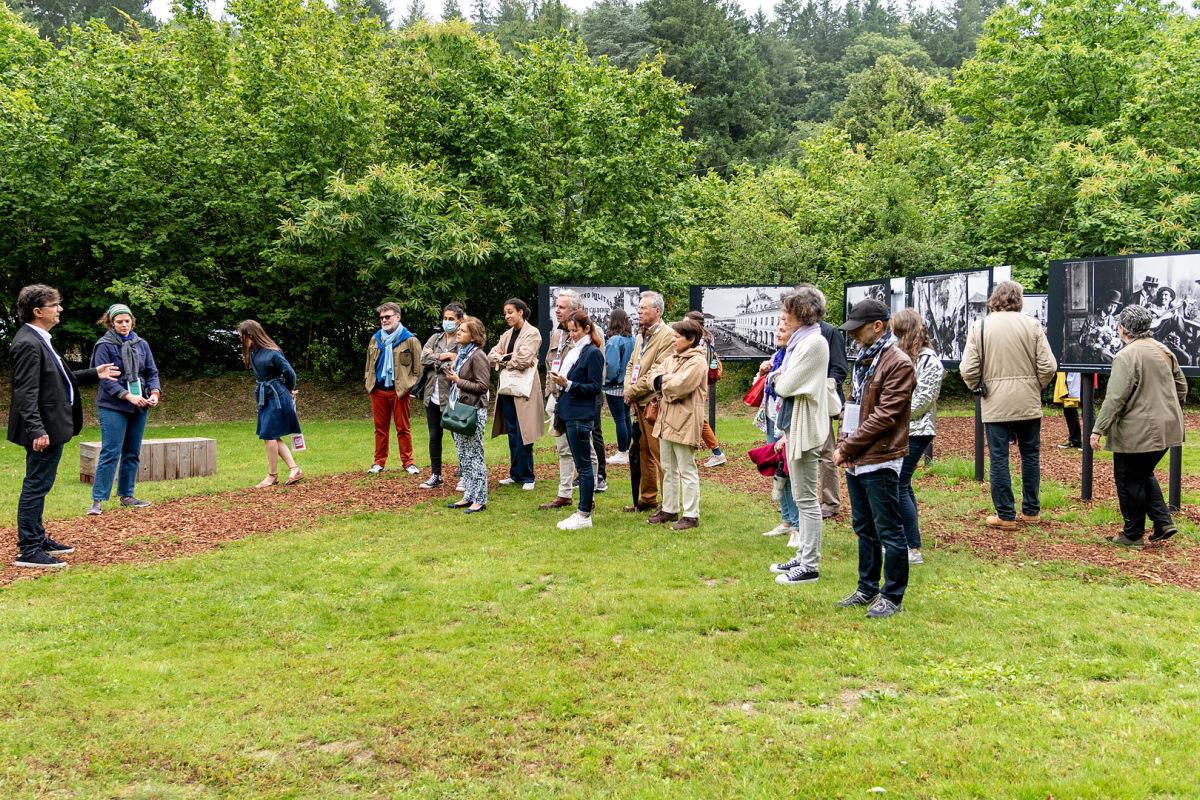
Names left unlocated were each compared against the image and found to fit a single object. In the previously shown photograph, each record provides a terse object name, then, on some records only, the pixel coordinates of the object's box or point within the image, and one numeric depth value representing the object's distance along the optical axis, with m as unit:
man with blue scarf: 10.24
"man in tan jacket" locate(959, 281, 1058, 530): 7.26
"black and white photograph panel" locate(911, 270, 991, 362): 10.15
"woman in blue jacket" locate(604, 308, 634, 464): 8.07
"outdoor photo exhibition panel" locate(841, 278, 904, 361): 11.66
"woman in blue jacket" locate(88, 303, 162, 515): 8.36
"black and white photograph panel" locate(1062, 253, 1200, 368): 7.58
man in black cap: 4.87
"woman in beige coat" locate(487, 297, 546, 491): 8.21
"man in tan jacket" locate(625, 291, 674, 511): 7.72
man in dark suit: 6.20
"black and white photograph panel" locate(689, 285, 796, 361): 13.29
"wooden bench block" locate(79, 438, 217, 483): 10.33
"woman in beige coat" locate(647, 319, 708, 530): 7.09
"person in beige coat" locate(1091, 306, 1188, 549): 6.43
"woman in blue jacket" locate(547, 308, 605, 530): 7.41
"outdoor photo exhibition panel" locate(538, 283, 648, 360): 12.71
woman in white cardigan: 5.43
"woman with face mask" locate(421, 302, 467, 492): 8.86
